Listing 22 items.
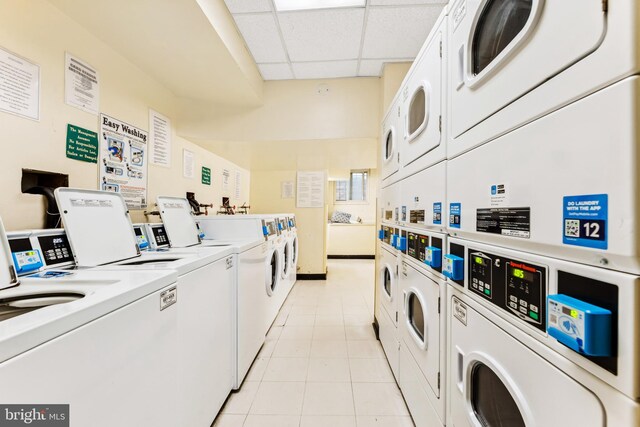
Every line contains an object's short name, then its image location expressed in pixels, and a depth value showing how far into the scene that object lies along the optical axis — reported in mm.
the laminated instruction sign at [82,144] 1464
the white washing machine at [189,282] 1051
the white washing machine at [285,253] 2990
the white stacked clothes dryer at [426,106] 1030
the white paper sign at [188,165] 2541
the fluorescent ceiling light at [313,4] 1715
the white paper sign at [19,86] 1149
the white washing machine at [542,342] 397
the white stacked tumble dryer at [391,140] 1675
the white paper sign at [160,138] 2115
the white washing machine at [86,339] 486
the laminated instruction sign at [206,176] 2912
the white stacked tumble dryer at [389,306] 1692
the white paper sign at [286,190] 4332
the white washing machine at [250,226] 1862
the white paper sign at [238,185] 3924
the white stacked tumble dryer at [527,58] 401
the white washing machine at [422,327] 1019
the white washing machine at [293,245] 3551
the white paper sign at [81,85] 1433
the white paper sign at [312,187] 4258
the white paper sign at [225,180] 3438
